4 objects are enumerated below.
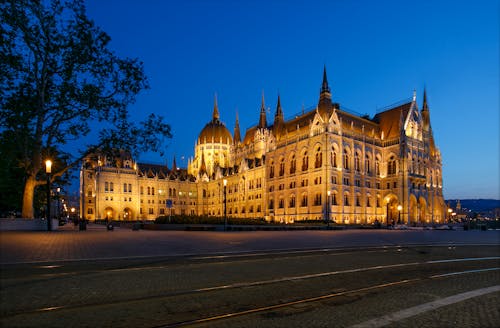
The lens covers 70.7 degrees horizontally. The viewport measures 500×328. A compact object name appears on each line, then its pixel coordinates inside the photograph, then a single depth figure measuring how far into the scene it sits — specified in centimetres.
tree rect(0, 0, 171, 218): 2677
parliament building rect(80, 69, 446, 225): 7156
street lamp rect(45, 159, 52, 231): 2349
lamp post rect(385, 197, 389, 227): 7588
